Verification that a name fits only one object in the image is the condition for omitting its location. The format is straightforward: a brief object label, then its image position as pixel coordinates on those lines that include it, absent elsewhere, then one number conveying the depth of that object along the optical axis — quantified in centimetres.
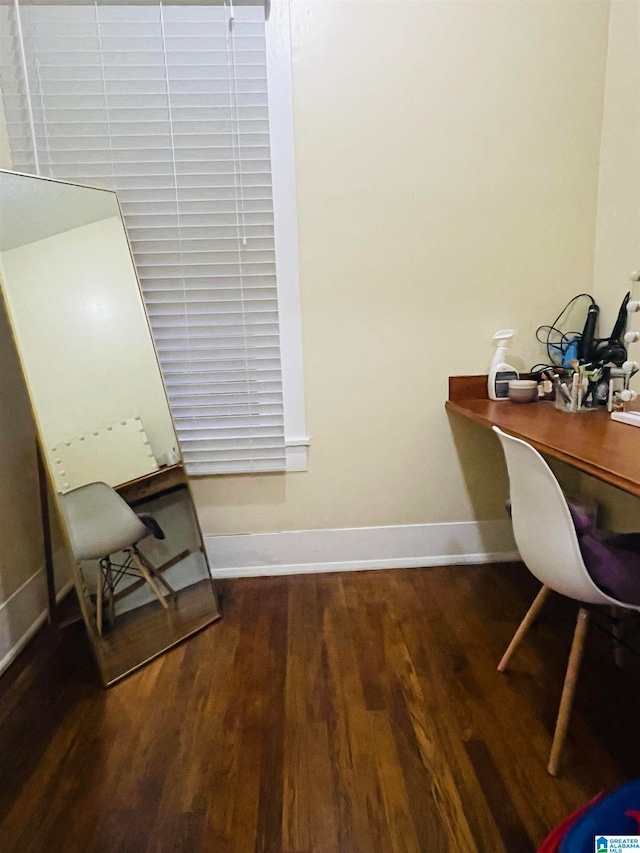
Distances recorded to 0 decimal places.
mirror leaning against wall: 165
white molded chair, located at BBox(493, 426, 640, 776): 118
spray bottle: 212
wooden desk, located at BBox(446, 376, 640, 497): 119
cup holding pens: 182
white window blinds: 188
